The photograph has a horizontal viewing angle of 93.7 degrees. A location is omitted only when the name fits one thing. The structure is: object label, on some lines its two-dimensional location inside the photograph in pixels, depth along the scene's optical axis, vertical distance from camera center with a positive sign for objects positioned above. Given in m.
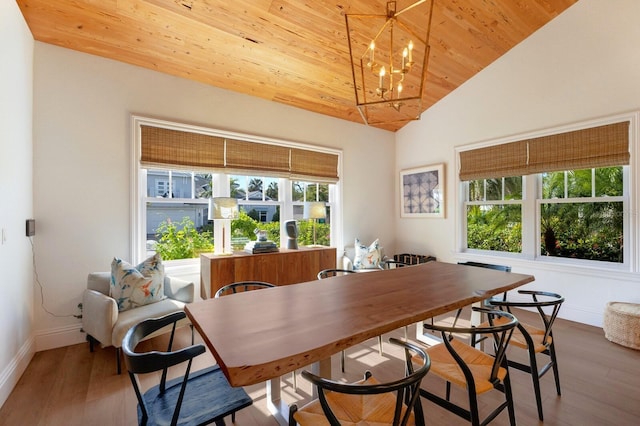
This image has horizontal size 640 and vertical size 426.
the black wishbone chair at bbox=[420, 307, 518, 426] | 1.44 -0.85
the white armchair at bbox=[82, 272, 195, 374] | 2.46 -0.87
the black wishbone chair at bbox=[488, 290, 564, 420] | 1.84 -0.87
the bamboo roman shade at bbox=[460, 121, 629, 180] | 3.29 +0.73
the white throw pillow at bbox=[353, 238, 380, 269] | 4.45 -0.66
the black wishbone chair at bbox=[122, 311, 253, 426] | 1.14 -0.85
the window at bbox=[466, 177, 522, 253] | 4.19 -0.02
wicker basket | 2.79 -1.07
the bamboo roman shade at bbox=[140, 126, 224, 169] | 3.28 +0.74
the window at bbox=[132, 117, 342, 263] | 3.32 +0.40
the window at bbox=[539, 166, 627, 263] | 3.43 -0.02
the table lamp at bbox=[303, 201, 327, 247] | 4.07 +0.04
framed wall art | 4.83 +0.35
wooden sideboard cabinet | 3.25 -0.63
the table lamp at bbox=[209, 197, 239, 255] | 3.36 -0.02
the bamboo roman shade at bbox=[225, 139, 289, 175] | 3.80 +0.75
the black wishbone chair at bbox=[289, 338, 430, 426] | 0.99 -0.86
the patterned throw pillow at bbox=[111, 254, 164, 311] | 2.76 -0.67
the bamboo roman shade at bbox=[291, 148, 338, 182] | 4.36 +0.72
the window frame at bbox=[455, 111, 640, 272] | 3.21 -0.03
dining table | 1.08 -0.51
